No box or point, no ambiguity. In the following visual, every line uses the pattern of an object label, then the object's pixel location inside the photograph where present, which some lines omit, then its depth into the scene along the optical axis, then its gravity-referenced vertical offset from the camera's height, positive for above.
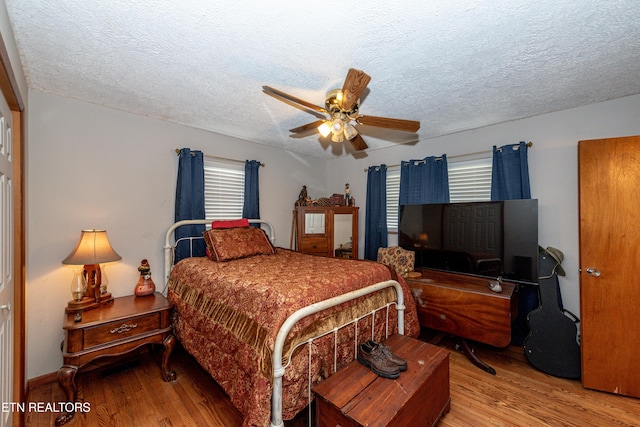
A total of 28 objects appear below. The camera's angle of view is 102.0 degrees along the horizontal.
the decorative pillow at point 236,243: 2.65 -0.34
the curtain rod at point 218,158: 2.93 +0.69
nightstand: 1.79 -0.93
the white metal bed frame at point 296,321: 1.32 -0.66
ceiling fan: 1.68 +0.76
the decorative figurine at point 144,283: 2.46 -0.68
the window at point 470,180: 3.05 +0.41
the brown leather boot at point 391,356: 1.60 -0.93
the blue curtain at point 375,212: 3.86 +0.02
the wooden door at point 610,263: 1.97 -0.38
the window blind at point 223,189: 3.27 +0.30
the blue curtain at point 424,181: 3.28 +0.43
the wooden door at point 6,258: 1.29 -0.26
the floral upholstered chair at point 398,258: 3.07 -0.55
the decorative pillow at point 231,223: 2.98 -0.13
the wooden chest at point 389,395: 1.26 -0.97
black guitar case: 2.27 -1.08
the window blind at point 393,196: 3.83 +0.26
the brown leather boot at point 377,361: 1.53 -0.93
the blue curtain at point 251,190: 3.55 +0.31
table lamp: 2.05 -0.48
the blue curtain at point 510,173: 2.73 +0.44
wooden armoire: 3.85 -0.26
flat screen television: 2.49 -0.26
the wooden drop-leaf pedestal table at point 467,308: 2.28 -0.89
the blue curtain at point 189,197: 2.94 +0.17
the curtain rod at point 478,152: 2.71 +0.72
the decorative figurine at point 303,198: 4.03 +0.23
